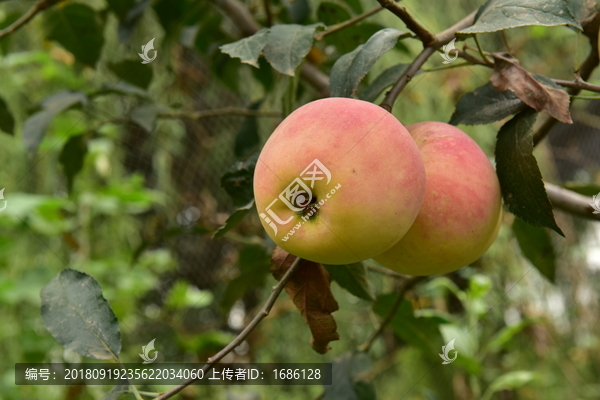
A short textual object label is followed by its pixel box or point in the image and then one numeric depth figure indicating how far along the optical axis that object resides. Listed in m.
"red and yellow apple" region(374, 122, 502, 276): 0.72
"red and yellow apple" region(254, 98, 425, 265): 0.69
